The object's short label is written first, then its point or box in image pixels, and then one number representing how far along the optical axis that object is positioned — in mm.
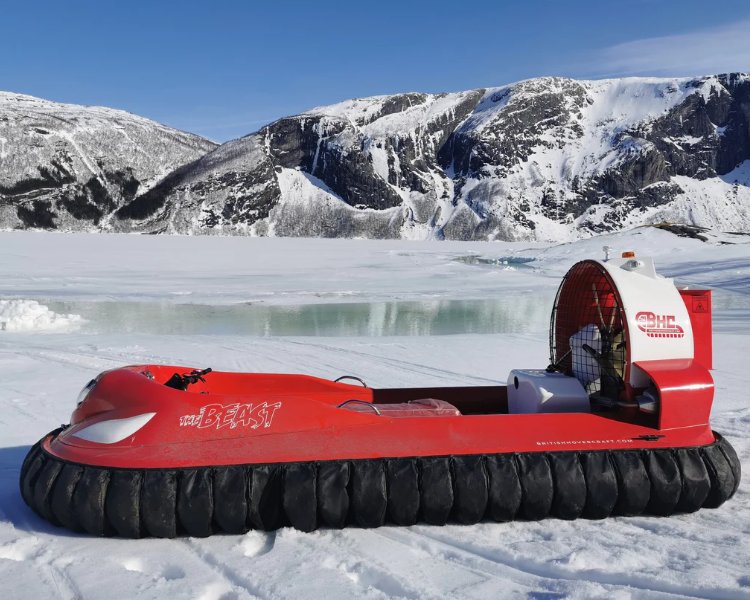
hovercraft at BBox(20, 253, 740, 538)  2967
